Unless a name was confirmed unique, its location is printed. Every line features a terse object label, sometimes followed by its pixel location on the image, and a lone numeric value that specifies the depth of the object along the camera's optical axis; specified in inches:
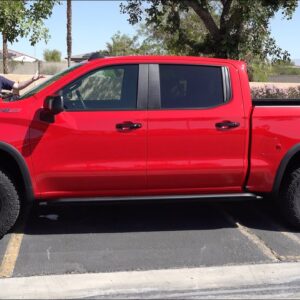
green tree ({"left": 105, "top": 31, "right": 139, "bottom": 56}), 1900.8
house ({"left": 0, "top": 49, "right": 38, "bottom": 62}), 1108.1
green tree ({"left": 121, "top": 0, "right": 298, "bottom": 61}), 557.3
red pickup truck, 196.7
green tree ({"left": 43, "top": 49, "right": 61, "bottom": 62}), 2915.8
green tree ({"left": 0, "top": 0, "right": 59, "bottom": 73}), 364.5
